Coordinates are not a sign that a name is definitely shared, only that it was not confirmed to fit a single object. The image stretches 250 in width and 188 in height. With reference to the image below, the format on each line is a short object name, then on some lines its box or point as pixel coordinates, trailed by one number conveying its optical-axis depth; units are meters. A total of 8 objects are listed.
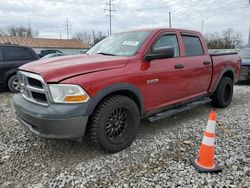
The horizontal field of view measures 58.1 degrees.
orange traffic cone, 2.77
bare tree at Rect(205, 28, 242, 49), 43.06
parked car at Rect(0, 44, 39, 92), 7.25
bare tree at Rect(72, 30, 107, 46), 79.77
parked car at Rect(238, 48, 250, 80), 8.98
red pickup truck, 2.69
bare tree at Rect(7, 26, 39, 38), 66.50
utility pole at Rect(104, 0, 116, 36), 41.00
